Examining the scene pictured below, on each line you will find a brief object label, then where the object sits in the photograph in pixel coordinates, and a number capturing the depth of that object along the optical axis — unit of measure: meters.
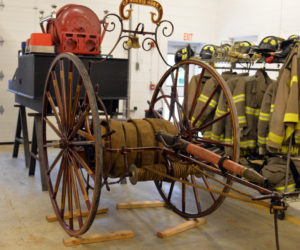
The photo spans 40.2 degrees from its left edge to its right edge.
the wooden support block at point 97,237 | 3.00
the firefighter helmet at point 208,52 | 5.02
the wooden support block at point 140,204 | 3.79
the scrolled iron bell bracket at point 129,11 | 3.19
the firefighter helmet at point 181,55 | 5.11
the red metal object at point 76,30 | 4.02
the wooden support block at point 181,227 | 3.19
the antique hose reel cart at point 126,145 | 2.60
